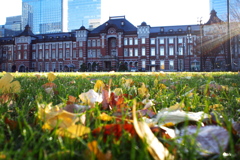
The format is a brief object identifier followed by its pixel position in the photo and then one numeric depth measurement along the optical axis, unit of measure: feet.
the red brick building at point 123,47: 122.42
